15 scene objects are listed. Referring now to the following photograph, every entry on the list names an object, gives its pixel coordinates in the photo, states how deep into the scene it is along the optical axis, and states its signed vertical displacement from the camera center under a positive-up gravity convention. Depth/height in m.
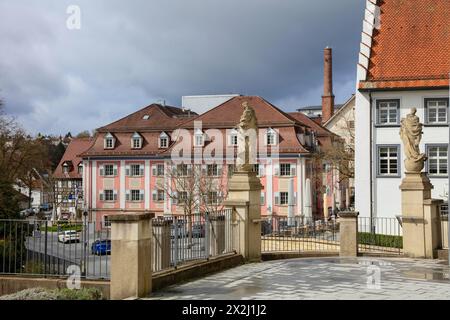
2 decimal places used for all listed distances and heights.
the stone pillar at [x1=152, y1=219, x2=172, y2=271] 10.41 -0.93
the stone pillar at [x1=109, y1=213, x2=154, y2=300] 9.20 -0.99
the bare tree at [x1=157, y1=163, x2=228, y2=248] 47.12 +0.76
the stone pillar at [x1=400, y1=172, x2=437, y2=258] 16.45 -0.70
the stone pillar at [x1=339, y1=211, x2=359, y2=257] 16.61 -1.29
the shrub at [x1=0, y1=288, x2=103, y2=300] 8.96 -1.60
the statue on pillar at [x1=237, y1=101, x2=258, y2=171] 14.34 +1.37
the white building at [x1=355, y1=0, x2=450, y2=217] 35.38 +4.92
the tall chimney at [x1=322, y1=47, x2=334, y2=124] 73.04 +13.46
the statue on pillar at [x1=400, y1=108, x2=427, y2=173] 16.58 +1.50
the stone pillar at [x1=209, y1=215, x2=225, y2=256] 12.89 -0.96
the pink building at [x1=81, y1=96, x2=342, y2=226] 54.22 +3.99
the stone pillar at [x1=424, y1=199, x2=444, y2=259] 16.41 -1.05
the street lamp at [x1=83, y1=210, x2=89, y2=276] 10.64 -1.00
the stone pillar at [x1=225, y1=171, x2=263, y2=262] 14.12 -0.45
